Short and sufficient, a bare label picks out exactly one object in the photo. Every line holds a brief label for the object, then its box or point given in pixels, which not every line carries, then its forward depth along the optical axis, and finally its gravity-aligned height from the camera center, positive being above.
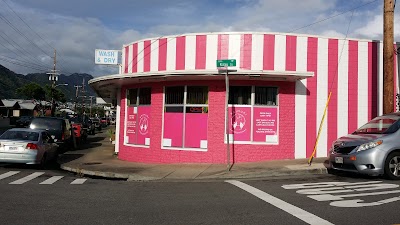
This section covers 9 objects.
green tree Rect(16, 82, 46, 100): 73.32 +6.50
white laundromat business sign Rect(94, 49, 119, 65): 18.73 +3.36
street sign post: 11.98 +2.01
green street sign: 11.98 +2.02
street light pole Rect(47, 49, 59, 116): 58.51 +7.80
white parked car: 12.99 -0.68
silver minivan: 9.74 -0.50
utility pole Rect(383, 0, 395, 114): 12.39 +2.41
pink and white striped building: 14.19 +1.30
